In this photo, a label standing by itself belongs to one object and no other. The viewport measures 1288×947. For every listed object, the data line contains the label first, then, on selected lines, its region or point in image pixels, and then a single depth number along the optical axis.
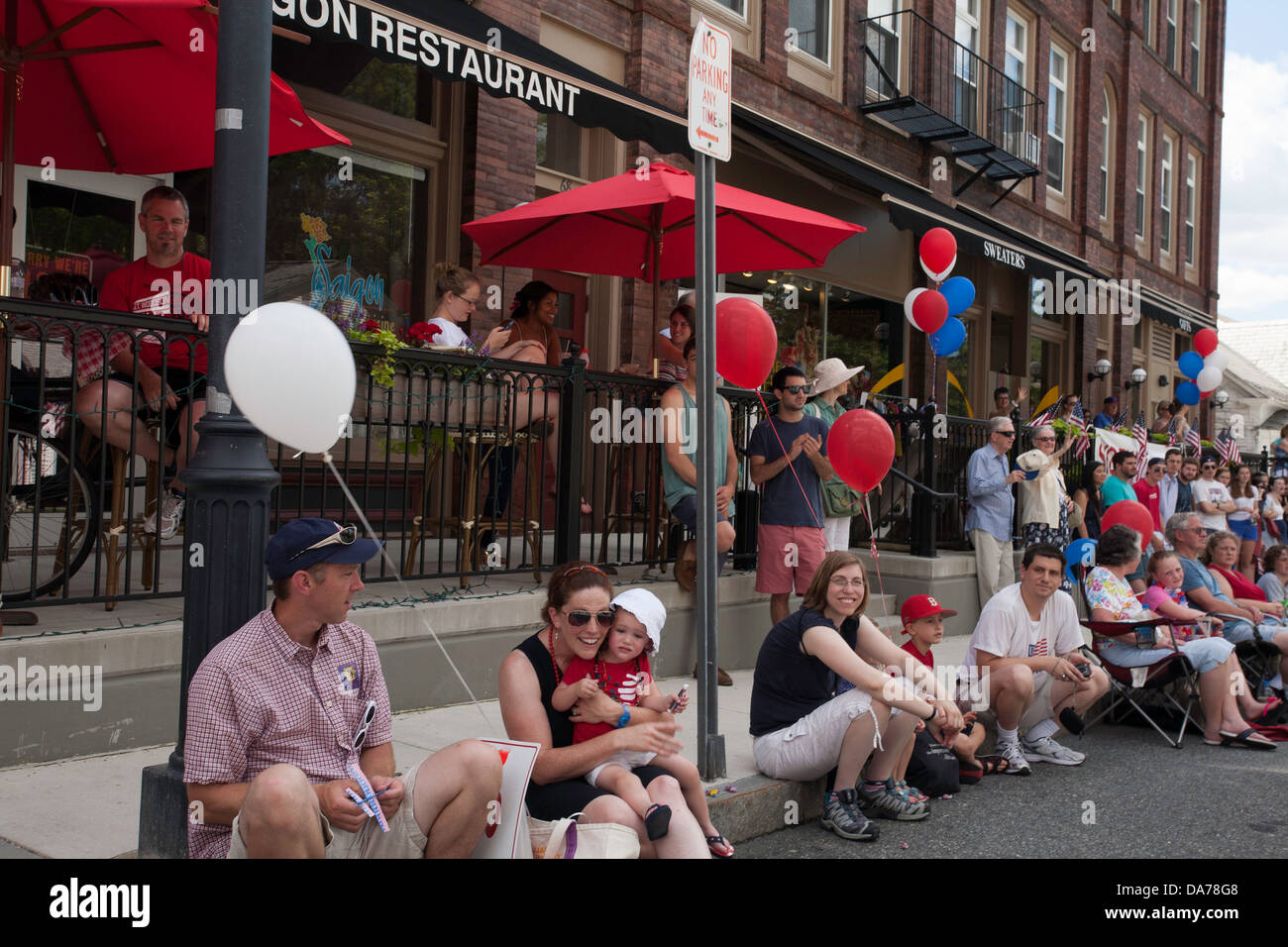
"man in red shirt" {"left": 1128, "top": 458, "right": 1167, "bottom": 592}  12.72
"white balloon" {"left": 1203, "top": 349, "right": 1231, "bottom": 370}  17.95
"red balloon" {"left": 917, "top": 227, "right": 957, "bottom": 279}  11.20
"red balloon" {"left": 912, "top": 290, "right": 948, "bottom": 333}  11.02
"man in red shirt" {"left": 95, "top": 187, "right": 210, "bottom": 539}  5.38
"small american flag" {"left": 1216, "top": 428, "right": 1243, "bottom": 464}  15.53
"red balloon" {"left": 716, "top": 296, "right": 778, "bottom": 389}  6.69
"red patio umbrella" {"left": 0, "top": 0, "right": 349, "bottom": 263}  5.46
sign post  4.85
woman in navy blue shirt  5.22
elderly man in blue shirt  10.18
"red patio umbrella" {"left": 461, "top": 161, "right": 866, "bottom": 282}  8.09
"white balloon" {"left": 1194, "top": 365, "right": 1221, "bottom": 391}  17.86
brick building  9.30
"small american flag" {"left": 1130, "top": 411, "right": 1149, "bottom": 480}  13.38
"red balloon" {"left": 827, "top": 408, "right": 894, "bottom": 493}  6.98
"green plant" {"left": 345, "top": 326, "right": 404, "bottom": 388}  6.07
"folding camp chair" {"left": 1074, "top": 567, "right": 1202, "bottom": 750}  7.60
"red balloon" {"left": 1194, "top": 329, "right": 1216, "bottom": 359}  18.52
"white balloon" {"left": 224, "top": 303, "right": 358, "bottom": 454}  3.28
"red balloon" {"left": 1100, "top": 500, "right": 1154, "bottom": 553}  9.29
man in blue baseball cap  3.12
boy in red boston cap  5.91
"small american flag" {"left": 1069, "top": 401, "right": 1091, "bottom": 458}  12.28
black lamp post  3.56
